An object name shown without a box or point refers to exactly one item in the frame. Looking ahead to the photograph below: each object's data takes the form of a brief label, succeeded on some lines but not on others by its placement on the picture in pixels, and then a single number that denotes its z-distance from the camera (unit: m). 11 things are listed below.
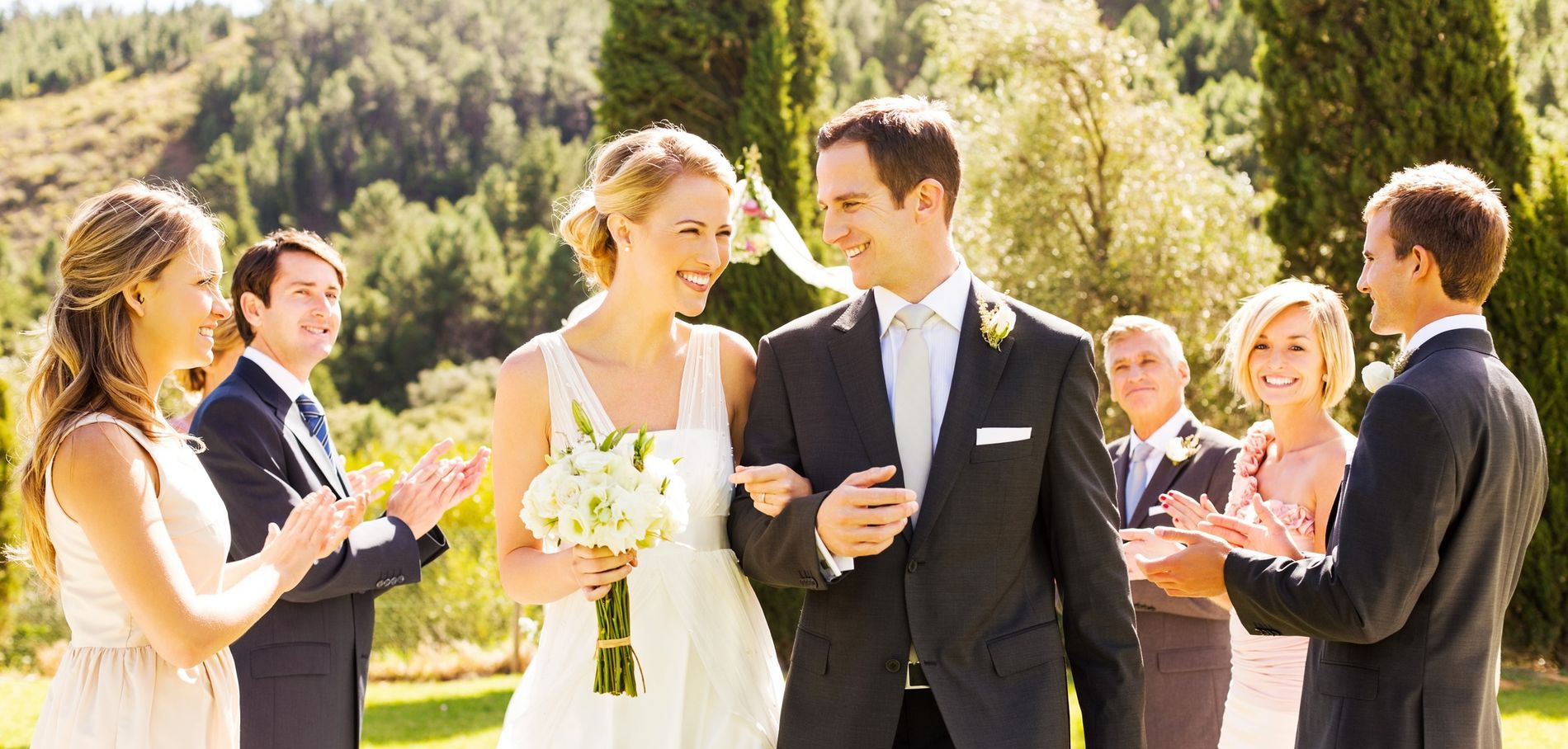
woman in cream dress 3.00
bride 3.77
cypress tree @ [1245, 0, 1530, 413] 10.71
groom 3.30
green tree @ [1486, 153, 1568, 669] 10.36
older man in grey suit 5.43
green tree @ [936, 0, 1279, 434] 15.08
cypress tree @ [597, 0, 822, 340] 13.50
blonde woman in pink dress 4.81
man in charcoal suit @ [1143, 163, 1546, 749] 3.08
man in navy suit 4.25
